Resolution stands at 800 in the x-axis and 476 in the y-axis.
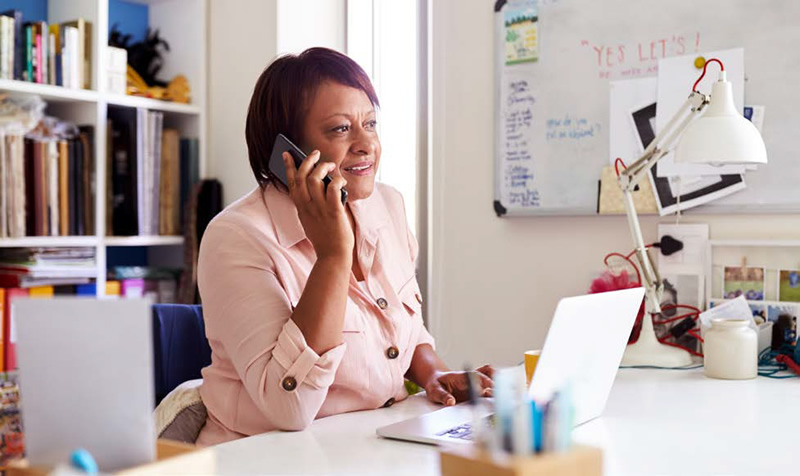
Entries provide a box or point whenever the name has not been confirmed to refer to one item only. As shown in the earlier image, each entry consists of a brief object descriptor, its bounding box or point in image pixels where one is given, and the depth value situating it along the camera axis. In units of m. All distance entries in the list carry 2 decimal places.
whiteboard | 2.03
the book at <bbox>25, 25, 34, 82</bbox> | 2.65
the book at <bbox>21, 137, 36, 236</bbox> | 2.66
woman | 1.30
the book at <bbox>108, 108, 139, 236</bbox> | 2.90
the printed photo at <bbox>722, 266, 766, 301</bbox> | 2.04
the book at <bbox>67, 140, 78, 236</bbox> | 2.77
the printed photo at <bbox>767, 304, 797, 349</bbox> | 1.96
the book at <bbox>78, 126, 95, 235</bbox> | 2.81
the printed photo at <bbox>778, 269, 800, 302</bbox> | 1.98
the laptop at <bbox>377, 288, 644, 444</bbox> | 1.00
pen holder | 0.67
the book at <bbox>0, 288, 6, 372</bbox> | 2.54
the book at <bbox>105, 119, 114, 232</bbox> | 2.88
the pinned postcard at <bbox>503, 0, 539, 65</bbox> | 2.41
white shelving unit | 2.74
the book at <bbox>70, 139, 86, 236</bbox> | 2.79
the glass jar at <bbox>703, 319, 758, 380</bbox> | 1.72
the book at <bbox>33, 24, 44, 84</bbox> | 2.68
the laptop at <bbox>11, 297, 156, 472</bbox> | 0.66
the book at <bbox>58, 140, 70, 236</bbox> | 2.74
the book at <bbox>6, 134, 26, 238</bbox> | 2.60
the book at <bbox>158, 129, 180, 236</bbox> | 3.06
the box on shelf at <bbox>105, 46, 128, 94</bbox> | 2.86
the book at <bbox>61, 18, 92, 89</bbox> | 2.77
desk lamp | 1.74
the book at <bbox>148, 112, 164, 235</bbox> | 2.99
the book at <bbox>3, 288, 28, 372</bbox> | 2.55
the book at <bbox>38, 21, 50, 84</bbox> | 2.69
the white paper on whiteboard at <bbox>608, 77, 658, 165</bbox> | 2.22
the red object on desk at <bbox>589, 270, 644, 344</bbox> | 2.13
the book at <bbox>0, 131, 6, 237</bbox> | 2.57
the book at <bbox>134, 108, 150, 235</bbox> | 2.92
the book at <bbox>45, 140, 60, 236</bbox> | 2.70
